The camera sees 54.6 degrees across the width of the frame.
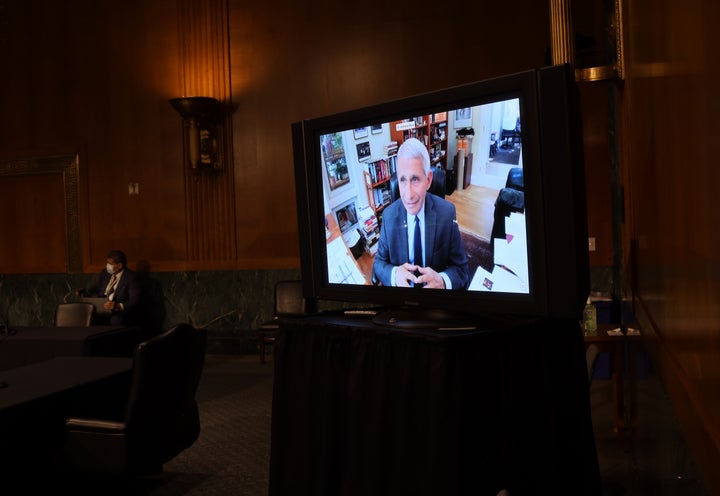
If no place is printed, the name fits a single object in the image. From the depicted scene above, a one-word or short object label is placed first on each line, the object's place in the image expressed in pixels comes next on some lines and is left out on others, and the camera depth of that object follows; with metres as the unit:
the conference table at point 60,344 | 5.93
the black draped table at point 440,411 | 2.11
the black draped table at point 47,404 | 3.24
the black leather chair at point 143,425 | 3.31
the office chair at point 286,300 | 7.79
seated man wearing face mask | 8.06
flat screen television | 2.16
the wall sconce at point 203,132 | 8.54
